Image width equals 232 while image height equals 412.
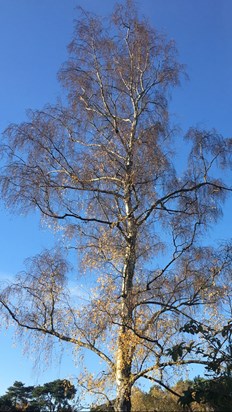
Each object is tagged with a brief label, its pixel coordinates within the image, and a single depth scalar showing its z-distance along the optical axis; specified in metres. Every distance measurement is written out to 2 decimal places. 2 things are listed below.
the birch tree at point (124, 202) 10.61
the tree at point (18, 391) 27.58
